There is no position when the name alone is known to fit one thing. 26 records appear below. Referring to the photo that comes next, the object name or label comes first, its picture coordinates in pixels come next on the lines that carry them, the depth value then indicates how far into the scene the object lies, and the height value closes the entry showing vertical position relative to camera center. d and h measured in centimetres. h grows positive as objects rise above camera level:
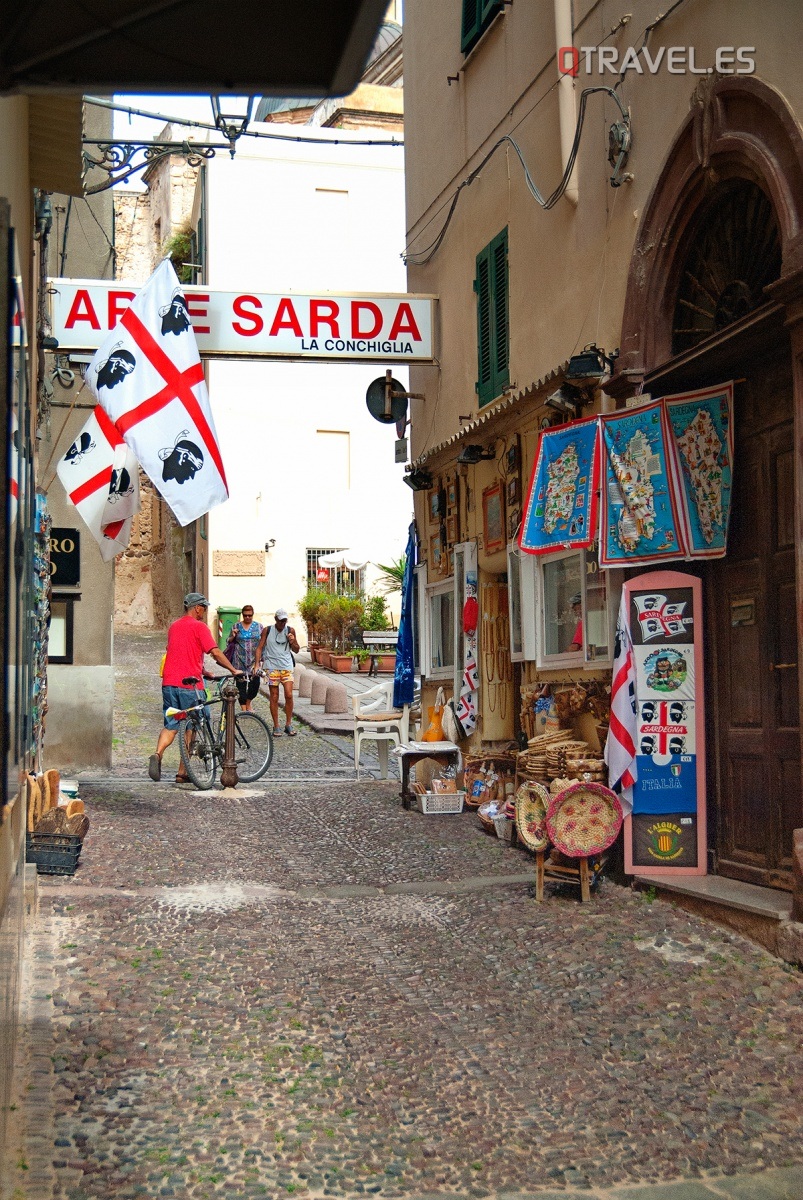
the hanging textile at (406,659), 1418 -9
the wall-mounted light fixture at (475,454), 1175 +174
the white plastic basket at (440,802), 1142 -132
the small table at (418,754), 1178 -92
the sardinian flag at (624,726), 810 -47
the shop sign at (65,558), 1395 +102
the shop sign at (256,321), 1250 +318
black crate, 827 -125
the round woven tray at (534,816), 782 -100
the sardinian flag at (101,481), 1069 +141
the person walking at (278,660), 1795 -11
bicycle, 1275 -89
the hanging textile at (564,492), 873 +108
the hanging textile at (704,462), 777 +112
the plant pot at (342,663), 2591 -23
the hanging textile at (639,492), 802 +97
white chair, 1415 -84
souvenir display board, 799 -58
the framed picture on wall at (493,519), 1151 +116
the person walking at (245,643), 1842 +13
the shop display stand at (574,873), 777 -134
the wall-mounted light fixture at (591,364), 863 +187
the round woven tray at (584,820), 769 -100
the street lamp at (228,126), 1154 +466
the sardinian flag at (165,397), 1014 +202
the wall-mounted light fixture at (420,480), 1381 +180
